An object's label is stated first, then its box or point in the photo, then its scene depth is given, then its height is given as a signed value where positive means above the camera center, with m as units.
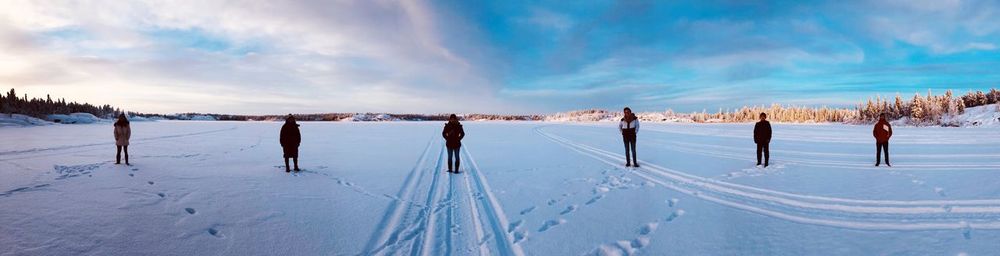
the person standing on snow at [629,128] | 12.15 -0.30
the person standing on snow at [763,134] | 12.02 -0.46
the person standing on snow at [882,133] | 12.18 -0.45
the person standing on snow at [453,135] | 10.99 -0.46
